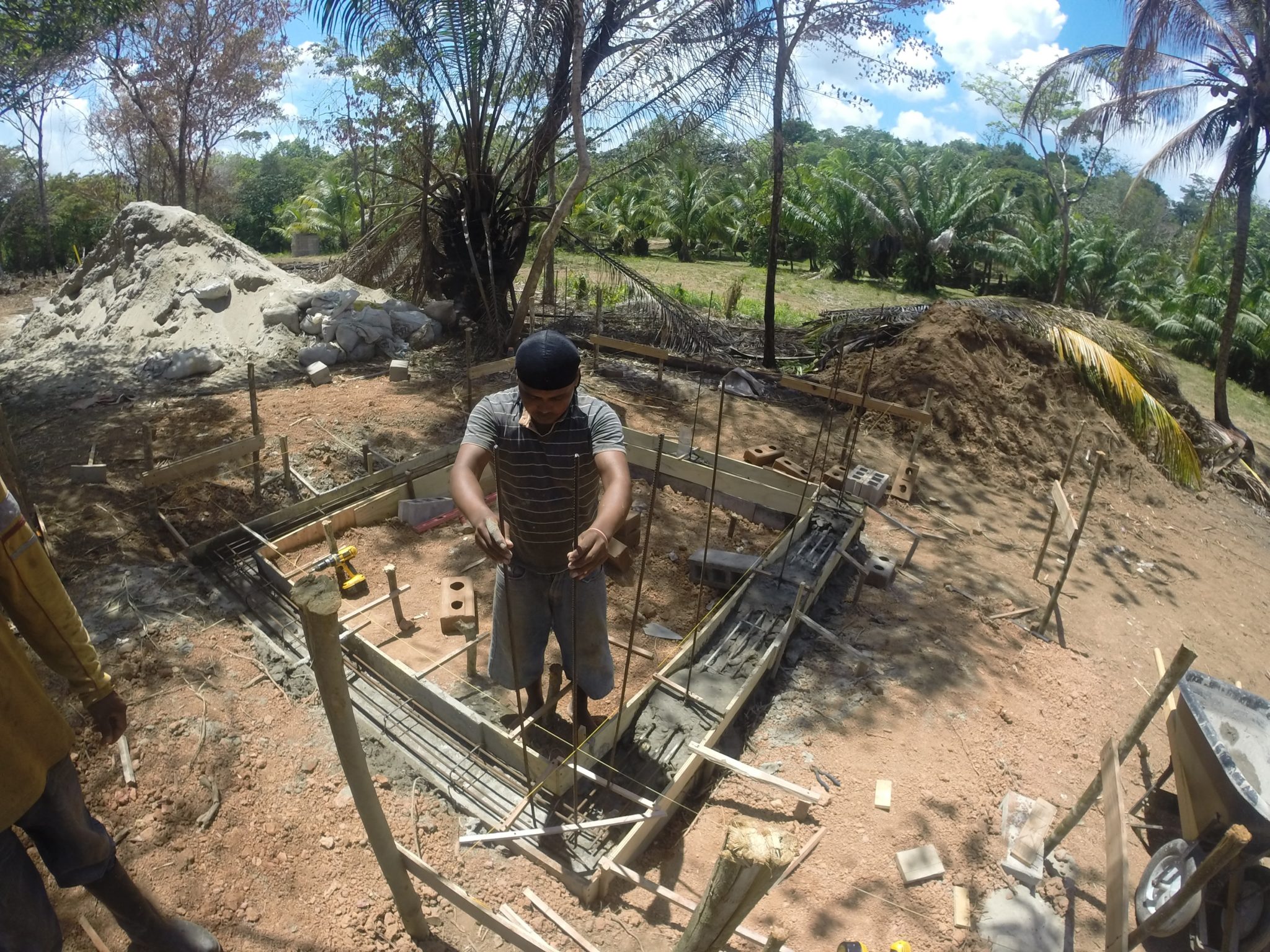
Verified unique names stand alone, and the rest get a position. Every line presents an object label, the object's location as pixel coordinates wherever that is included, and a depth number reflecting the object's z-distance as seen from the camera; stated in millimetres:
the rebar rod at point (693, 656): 3598
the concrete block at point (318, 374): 7914
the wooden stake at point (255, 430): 5145
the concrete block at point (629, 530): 5219
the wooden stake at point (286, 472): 5383
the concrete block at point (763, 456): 6238
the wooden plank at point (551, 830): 2795
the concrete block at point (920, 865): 2990
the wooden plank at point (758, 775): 3115
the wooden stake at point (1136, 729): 2686
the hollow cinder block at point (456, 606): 4094
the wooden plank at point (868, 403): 6134
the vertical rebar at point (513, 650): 2713
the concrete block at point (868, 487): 6082
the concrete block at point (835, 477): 6094
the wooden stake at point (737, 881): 1447
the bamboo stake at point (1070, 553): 4711
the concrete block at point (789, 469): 6012
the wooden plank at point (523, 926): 2340
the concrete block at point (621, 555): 4508
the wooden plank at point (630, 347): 7949
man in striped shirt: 2350
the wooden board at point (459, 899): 2383
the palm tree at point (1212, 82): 9828
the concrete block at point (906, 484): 6773
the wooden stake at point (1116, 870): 2480
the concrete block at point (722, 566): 4906
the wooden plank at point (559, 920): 2539
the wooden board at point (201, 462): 4508
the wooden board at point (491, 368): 6538
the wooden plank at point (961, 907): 2838
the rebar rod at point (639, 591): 2559
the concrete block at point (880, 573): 5152
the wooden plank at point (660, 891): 2600
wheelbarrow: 2812
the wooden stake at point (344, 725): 1751
